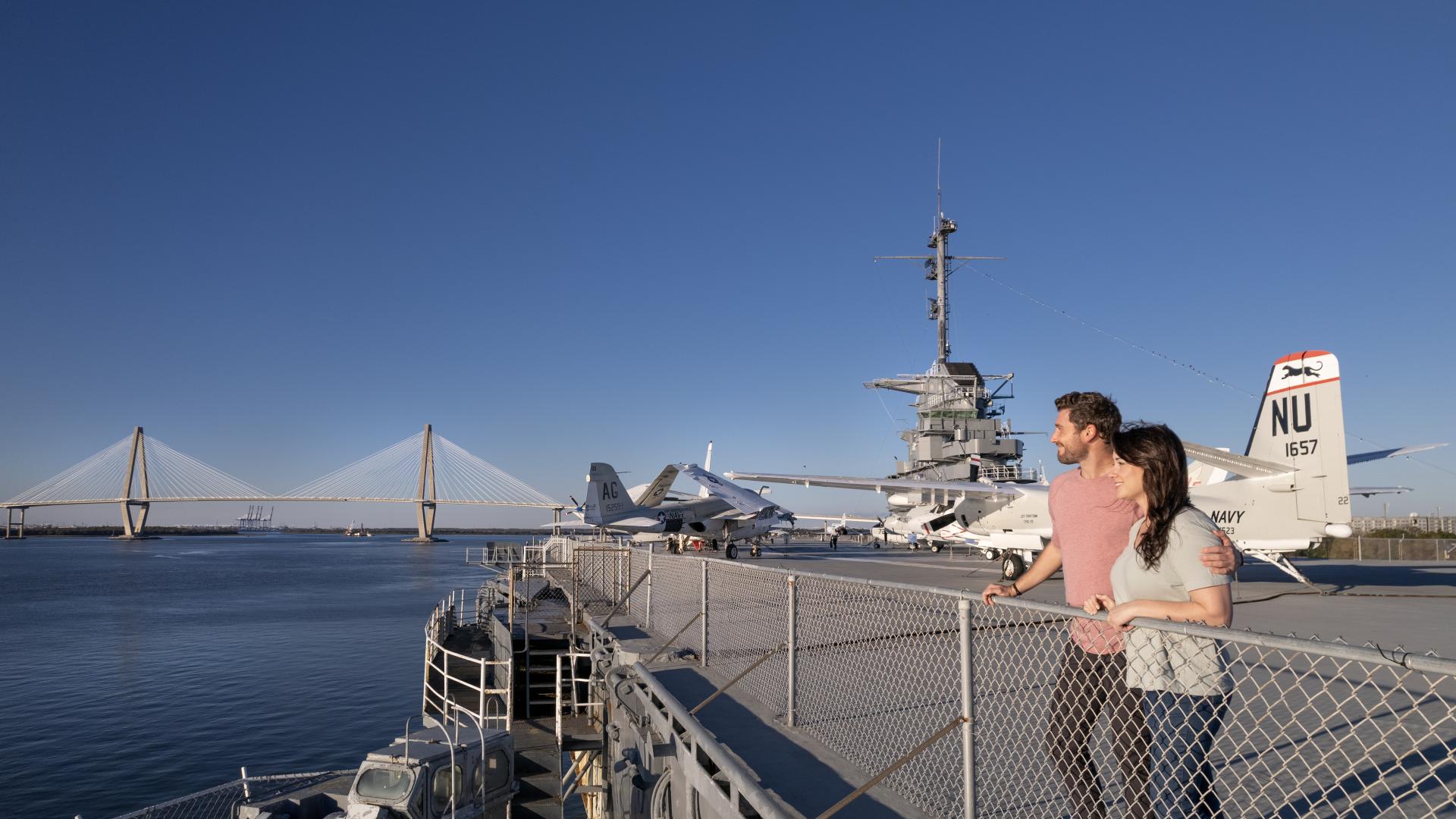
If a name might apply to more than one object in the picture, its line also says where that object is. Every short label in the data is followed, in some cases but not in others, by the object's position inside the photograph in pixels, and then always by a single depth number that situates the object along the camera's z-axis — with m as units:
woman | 3.08
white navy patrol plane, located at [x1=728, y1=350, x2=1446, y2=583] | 17.44
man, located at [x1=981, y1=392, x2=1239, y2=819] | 3.42
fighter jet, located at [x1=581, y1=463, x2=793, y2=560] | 39.09
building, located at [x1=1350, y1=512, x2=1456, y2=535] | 57.47
